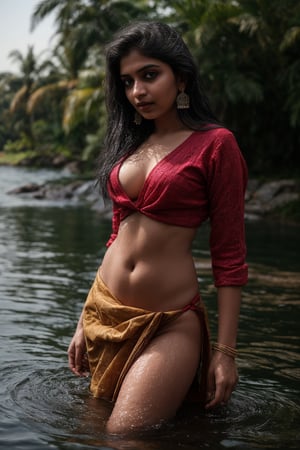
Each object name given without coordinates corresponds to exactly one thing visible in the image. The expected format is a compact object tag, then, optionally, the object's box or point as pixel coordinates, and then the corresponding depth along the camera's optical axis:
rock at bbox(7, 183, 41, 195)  21.81
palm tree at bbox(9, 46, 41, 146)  48.88
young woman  2.93
